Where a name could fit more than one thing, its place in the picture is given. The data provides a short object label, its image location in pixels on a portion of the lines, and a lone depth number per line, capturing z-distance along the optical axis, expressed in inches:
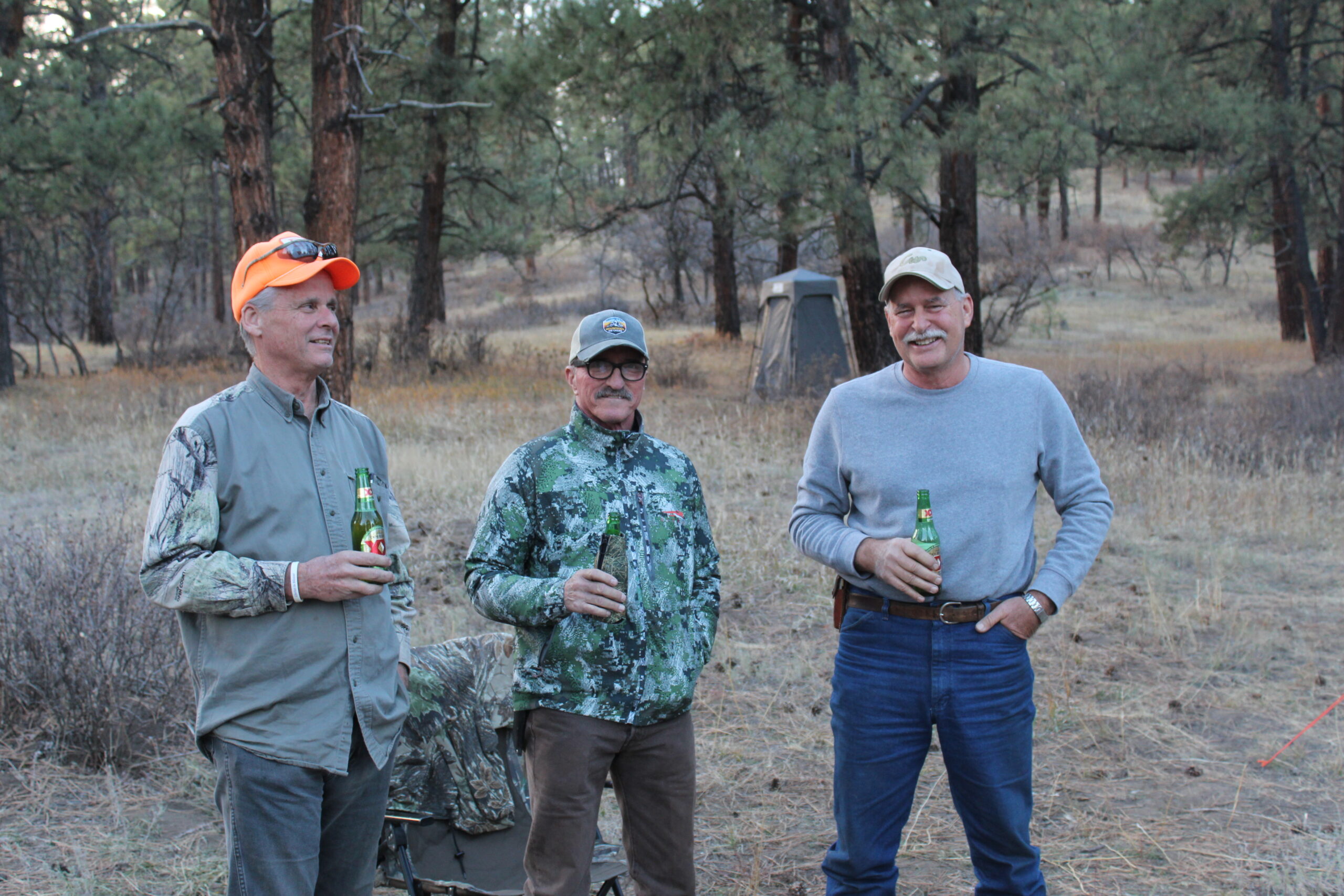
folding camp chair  129.8
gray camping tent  597.0
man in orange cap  90.7
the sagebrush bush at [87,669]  178.7
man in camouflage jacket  102.6
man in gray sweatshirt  109.3
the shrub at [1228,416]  403.5
